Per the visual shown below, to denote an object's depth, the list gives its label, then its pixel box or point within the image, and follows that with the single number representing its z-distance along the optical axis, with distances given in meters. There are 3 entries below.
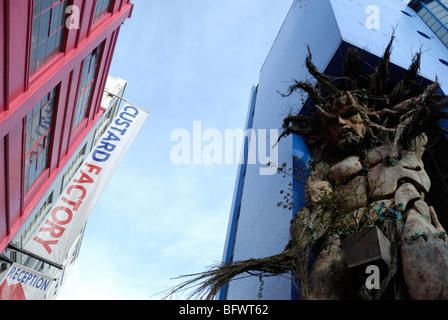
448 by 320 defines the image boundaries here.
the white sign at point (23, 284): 8.02
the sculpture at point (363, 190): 4.29
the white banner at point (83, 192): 7.71
